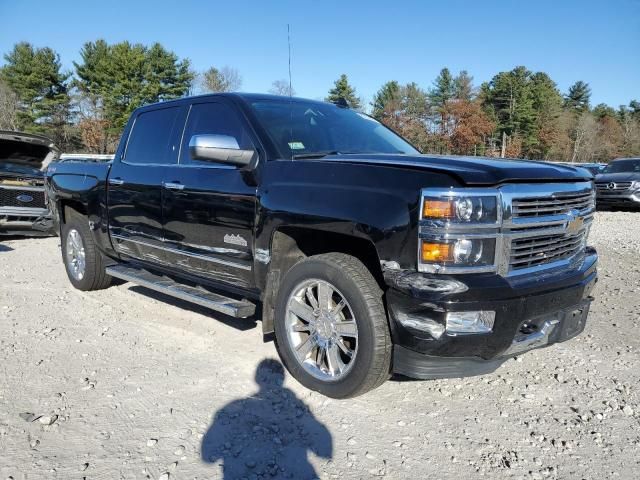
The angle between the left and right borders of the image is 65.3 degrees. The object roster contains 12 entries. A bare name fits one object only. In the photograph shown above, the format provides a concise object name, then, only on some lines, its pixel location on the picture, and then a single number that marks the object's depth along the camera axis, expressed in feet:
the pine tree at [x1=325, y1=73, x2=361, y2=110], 168.10
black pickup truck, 8.32
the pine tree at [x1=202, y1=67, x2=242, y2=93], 160.45
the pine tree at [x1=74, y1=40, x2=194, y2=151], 151.12
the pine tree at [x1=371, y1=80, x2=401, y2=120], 178.33
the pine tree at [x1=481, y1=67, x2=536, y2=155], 179.32
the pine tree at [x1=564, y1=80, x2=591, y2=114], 230.73
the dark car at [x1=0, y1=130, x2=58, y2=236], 28.43
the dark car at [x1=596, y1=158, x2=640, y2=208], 45.11
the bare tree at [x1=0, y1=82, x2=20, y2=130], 148.87
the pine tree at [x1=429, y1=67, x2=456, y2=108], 183.42
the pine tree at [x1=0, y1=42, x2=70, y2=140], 154.51
